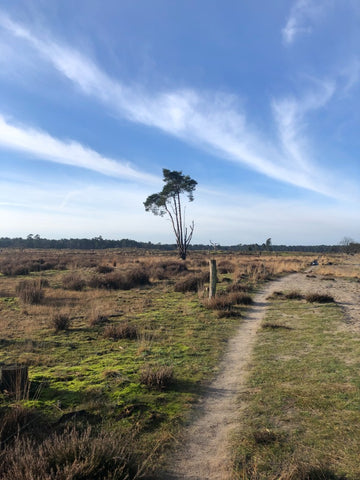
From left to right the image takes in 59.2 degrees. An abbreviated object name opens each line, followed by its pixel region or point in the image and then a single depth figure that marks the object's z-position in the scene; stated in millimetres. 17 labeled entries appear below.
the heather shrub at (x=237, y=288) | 16481
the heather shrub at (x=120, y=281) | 18531
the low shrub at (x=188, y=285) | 17891
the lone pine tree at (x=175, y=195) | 41406
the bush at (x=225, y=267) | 29162
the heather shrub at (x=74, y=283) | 17327
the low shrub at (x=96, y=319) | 10198
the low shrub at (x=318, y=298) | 13805
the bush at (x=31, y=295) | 13422
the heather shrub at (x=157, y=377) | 5351
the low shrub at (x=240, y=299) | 13766
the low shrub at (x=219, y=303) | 12508
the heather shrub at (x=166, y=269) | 24250
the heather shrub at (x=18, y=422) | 3709
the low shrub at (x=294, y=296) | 14852
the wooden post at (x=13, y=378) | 5004
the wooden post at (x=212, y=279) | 14055
